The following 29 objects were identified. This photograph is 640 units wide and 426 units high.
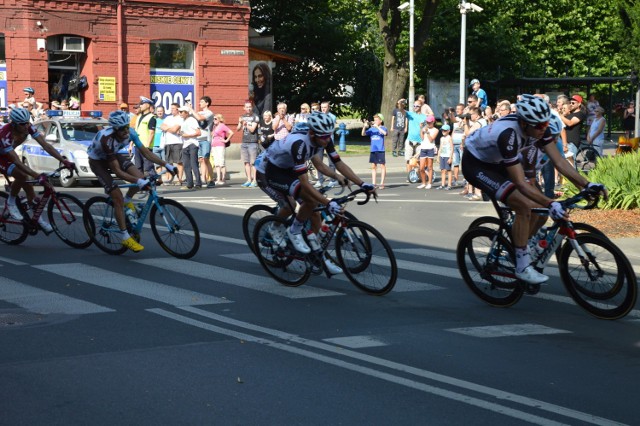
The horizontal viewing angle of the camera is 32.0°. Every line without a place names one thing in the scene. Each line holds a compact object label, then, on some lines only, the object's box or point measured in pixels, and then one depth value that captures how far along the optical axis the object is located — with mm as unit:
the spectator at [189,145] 23031
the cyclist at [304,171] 10203
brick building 31344
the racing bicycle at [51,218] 13469
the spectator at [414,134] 24391
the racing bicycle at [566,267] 8758
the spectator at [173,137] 23250
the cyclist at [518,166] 8945
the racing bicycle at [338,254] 10047
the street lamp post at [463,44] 37734
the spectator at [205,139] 23922
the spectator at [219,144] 24406
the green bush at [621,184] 16297
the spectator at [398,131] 34875
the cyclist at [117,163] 12617
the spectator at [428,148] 22984
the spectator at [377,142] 23266
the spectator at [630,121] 34000
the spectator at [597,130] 23250
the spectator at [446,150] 22703
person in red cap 19078
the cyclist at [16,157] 13453
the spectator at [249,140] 23375
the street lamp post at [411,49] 37625
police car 23828
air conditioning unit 32094
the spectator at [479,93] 26141
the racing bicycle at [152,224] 12484
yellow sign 32438
